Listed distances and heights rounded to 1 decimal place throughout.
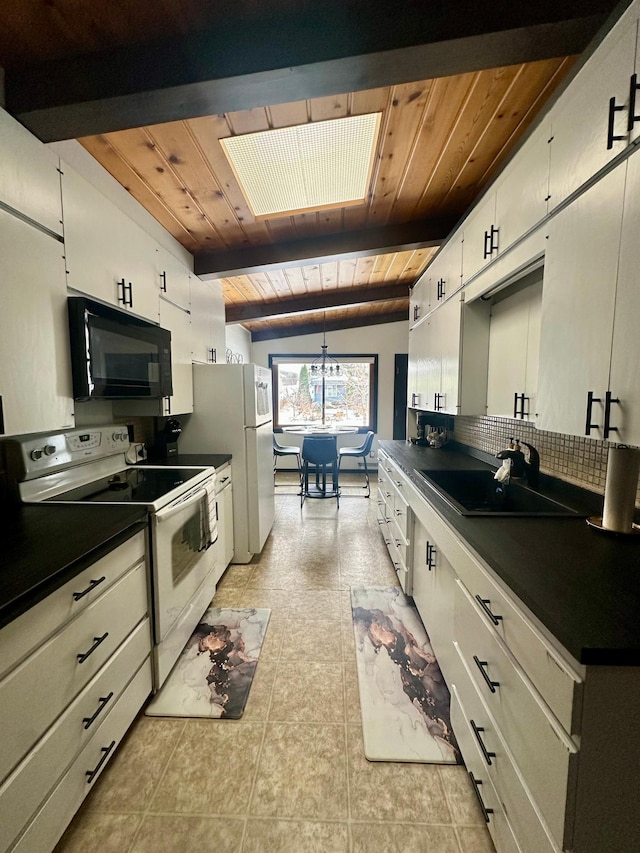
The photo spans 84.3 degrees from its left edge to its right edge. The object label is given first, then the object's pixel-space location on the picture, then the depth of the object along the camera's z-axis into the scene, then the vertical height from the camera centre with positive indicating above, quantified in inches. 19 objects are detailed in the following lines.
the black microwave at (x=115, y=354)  59.5 +7.7
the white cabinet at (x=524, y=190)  51.2 +32.9
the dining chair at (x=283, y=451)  202.4 -32.7
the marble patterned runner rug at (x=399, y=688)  56.1 -55.6
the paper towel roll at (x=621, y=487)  44.0 -11.7
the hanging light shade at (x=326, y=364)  239.6 +20.0
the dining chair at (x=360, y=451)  198.4 -33.5
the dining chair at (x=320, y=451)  167.0 -27.1
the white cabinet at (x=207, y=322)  112.9 +24.6
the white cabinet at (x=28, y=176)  46.9 +30.6
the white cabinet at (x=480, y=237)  67.9 +32.6
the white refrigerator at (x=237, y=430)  113.3 -11.9
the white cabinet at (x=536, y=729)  27.7 -30.8
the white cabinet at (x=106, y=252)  59.0 +27.5
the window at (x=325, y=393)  247.6 +0.8
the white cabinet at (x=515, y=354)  65.1 +8.4
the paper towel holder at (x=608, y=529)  46.2 -17.8
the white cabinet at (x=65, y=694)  34.4 -35.4
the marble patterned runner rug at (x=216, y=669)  63.5 -56.0
